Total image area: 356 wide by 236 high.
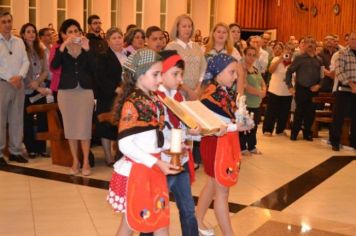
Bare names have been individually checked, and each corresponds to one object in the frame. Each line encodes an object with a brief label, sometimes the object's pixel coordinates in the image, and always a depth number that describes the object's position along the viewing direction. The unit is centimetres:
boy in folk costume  294
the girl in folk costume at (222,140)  334
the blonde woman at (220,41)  536
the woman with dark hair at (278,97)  859
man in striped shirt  721
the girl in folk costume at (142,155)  257
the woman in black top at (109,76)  567
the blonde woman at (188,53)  525
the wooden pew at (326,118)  798
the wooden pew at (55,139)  604
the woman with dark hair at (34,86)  638
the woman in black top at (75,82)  543
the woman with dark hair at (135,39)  606
